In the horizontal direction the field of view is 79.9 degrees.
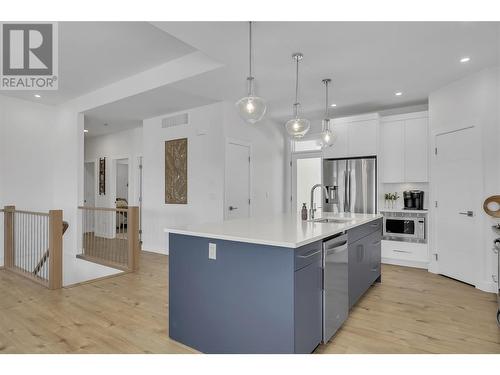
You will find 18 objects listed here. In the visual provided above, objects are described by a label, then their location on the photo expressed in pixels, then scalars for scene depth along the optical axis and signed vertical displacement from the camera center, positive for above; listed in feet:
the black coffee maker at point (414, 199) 16.22 -0.62
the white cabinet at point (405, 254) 15.49 -3.49
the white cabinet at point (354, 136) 16.85 +3.03
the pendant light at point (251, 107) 8.57 +2.35
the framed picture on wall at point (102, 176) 26.21 +1.14
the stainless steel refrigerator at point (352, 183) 16.88 +0.30
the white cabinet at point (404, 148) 15.85 +2.23
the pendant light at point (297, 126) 11.06 +2.32
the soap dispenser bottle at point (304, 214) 10.35 -0.89
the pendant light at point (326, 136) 12.81 +2.26
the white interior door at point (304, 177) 20.42 +0.84
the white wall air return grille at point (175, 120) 18.12 +4.27
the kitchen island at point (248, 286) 6.17 -2.24
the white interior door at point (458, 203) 12.71 -0.66
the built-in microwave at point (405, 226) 15.55 -2.04
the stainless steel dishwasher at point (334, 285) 7.39 -2.54
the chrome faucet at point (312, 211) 10.76 -0.84
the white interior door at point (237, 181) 16.51 +0.46
